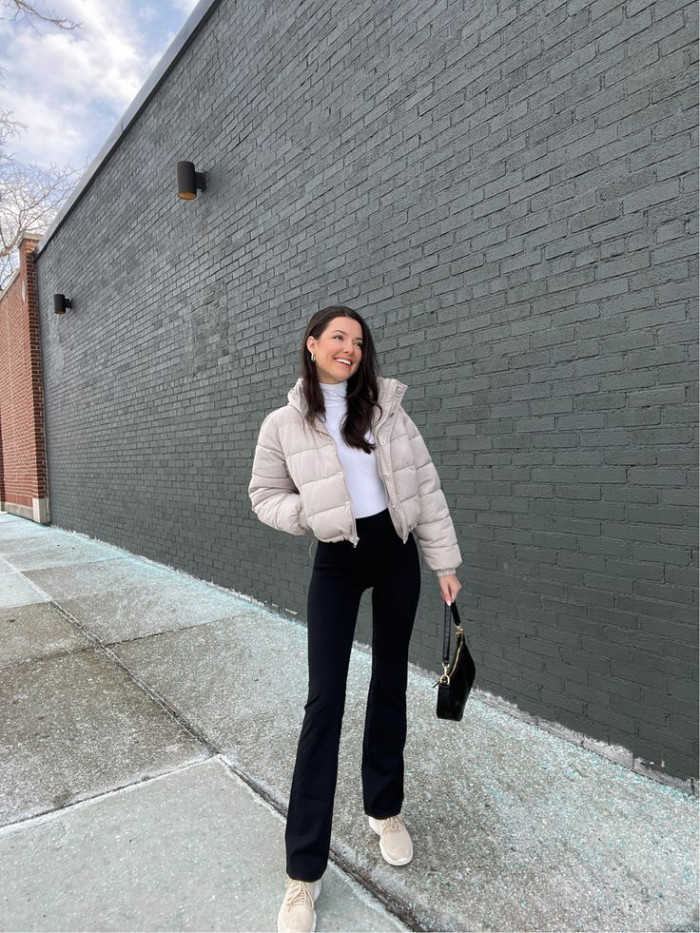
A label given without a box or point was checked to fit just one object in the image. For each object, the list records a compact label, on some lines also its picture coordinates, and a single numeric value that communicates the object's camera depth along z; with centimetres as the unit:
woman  182
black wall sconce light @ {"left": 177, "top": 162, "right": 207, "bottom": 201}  545
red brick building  1117
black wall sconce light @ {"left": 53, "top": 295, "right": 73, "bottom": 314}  926
